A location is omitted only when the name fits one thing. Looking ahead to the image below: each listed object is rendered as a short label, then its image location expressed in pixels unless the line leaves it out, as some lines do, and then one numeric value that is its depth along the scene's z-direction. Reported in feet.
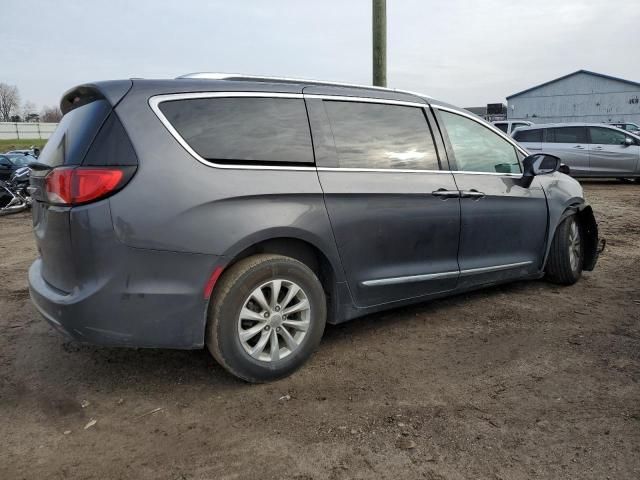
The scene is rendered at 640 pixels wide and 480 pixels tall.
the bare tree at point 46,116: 310.41
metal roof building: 145.38
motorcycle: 40.22
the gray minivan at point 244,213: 8.79
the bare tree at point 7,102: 321.24
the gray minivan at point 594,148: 47.65
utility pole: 25.86
